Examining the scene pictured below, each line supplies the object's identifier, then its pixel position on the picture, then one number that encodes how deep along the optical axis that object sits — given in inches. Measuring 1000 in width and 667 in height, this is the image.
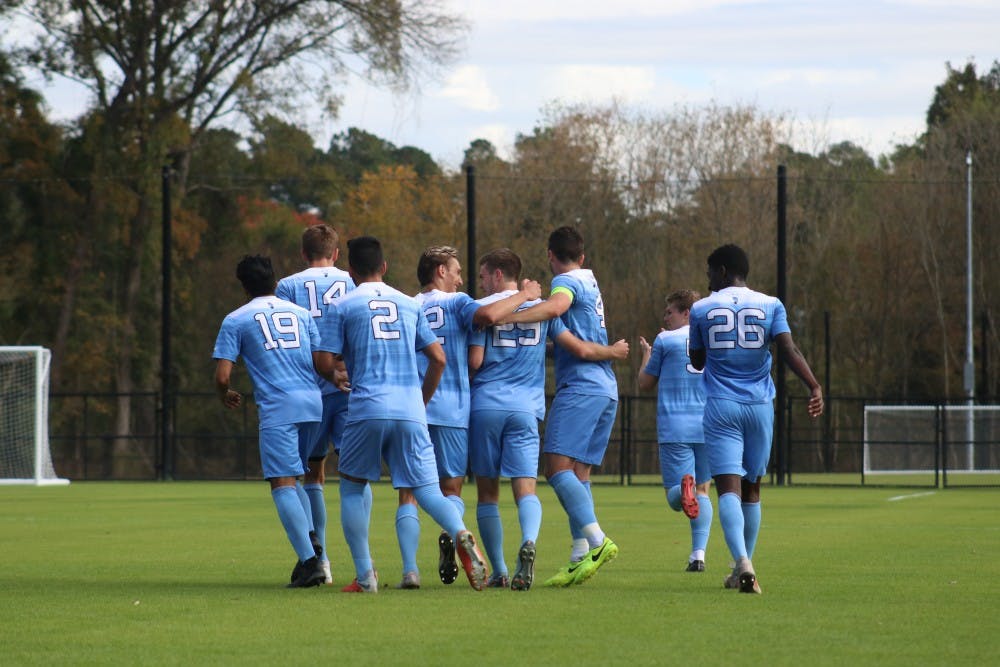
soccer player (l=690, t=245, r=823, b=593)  764.0
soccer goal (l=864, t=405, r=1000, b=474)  2733.8
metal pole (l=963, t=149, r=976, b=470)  3316.9
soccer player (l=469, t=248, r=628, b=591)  773.3
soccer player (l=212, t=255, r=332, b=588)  781.3
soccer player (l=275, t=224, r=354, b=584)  836.0
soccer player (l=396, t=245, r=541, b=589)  765.9
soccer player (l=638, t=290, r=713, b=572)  951.0
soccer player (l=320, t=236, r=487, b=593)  735.1
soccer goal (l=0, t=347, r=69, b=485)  2237.9
